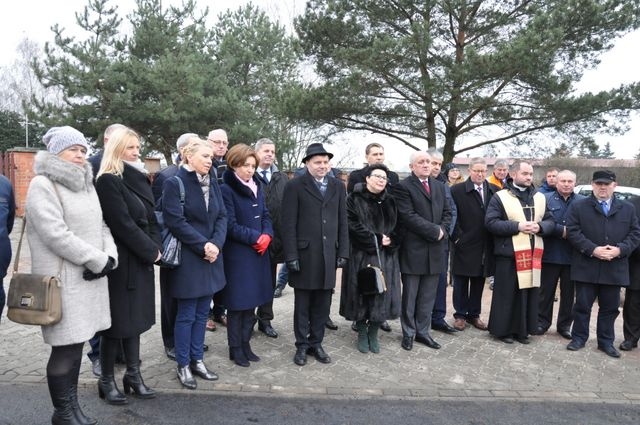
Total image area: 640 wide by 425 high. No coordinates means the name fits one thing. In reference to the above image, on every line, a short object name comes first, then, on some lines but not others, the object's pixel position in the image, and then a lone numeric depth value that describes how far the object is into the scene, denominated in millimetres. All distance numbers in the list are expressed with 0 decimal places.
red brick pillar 15133
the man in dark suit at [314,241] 4582
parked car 17062
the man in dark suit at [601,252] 5141
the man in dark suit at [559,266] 5762
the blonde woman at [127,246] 3449
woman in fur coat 4930
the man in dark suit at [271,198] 5246
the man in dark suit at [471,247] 5867
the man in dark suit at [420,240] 5152
